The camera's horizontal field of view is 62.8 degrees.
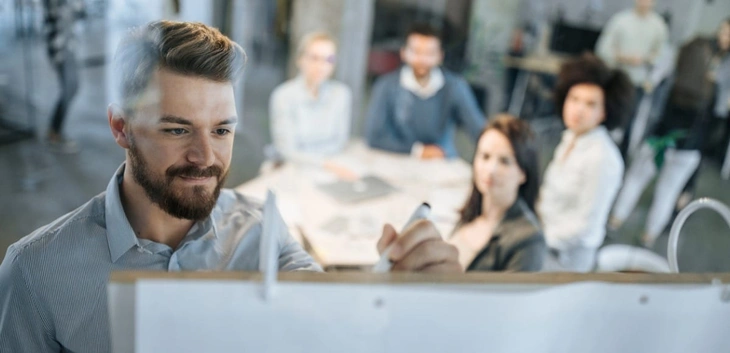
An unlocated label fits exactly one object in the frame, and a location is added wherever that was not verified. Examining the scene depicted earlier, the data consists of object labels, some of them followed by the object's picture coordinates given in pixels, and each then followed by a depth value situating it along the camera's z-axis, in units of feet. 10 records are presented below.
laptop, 7.00
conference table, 5.73
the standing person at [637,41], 12.01
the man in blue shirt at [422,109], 9.34
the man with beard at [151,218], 2.25
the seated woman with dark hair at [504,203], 4.73
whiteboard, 1.85
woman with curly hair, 6.76
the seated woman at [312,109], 7.80
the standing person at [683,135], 10.29
